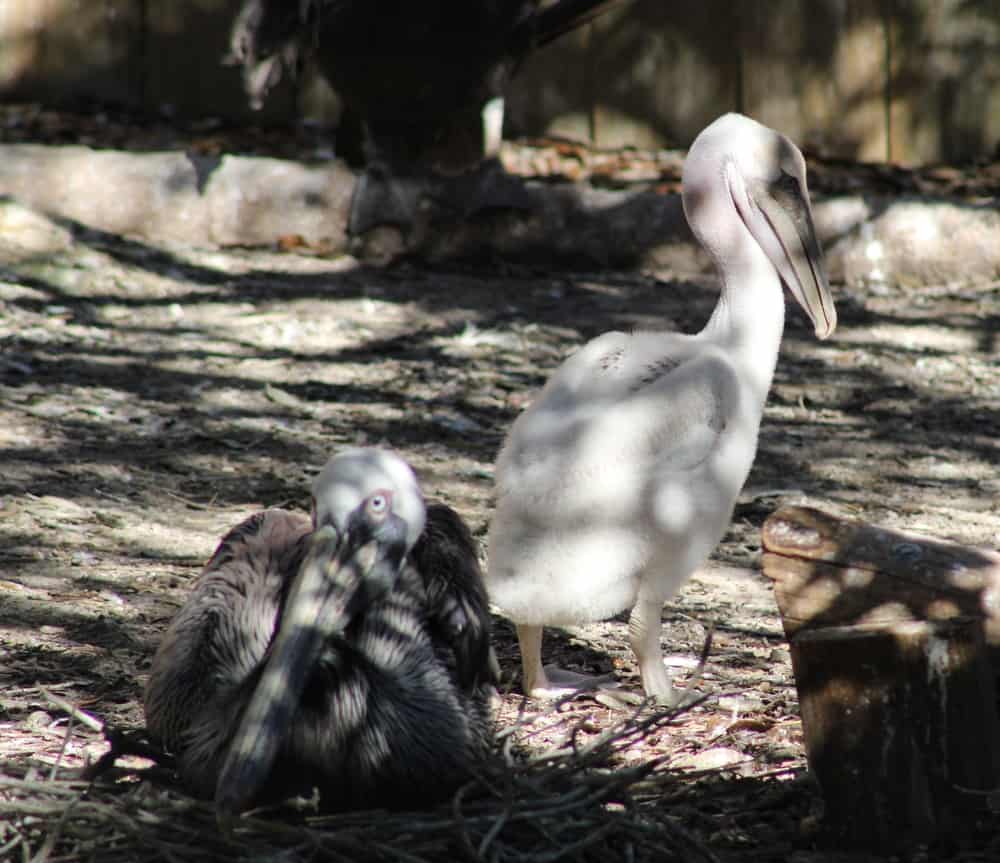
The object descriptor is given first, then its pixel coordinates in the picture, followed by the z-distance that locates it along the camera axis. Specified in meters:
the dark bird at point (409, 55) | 16.37
